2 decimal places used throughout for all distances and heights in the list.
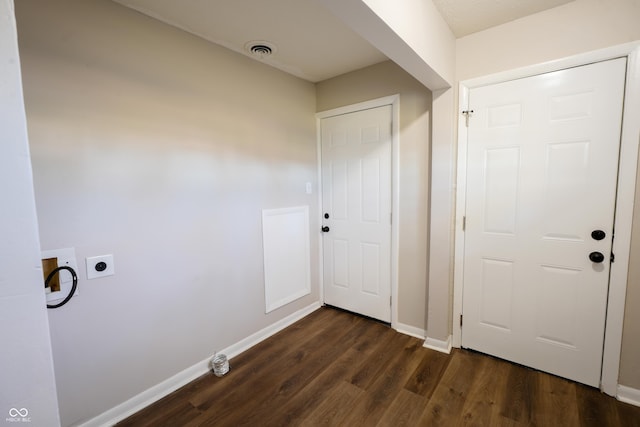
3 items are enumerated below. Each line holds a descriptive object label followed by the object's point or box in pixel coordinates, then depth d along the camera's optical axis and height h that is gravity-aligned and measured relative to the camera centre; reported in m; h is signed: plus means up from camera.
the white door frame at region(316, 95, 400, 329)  2.43 +0.16
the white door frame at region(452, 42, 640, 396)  1.58 -0.02
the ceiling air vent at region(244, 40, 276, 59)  2.07 +1.11
